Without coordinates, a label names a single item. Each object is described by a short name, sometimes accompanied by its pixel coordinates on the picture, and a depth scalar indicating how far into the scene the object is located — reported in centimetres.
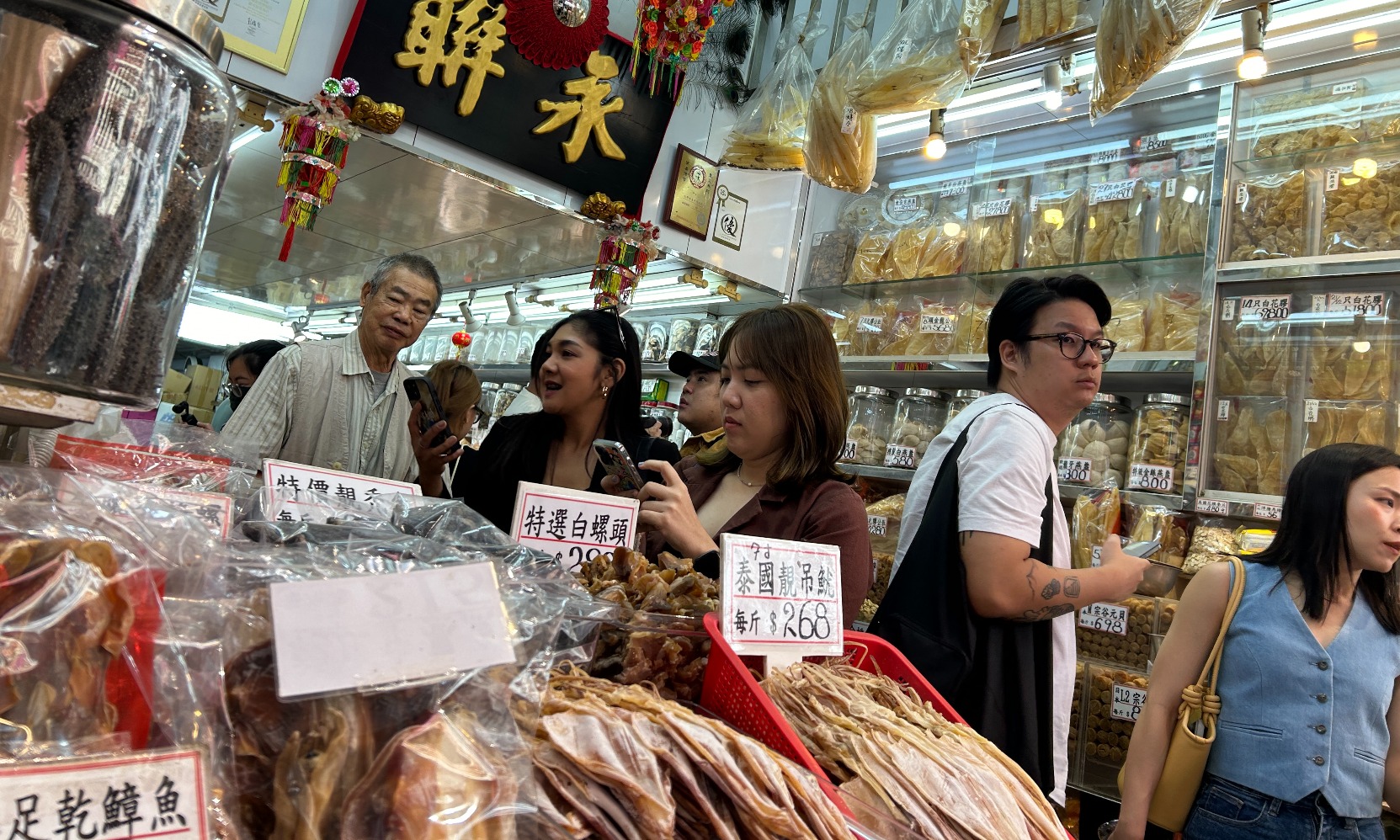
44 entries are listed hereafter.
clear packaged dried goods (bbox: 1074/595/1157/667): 278
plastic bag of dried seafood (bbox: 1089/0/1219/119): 188
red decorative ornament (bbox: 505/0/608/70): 316
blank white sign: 61
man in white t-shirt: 164
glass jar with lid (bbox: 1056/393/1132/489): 310
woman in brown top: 175
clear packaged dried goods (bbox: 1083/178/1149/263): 326
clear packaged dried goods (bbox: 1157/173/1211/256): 310
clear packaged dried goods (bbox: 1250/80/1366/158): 289
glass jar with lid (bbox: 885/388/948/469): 355
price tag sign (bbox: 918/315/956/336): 359
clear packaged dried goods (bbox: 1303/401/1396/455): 267
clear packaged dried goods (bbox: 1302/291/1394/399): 274
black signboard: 296
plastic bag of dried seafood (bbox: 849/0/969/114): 237
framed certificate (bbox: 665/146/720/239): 379
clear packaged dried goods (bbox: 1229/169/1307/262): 287
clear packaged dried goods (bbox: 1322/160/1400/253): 271
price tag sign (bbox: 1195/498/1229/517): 281
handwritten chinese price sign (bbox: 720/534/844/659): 103
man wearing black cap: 315
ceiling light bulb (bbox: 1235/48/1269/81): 218
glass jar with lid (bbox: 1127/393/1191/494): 293
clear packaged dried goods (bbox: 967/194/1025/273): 354
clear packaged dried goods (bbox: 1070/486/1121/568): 293
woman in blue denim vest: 196
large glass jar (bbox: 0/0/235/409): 52
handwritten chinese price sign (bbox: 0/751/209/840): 47
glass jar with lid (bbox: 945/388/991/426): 346
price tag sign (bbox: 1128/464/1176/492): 292
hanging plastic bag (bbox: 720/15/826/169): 305
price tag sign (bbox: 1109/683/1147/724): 268
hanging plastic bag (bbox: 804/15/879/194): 269
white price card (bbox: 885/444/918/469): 353
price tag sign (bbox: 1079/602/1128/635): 282
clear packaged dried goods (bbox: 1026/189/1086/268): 340
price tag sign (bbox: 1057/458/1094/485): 310
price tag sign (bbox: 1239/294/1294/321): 288
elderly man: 270
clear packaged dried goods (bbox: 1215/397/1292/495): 282
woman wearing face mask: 433
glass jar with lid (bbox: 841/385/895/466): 369
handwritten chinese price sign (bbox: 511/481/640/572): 128
